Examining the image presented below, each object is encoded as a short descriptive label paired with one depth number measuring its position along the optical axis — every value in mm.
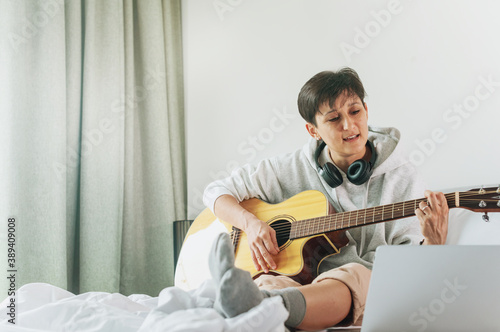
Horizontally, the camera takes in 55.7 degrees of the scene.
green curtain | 1796
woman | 1396
